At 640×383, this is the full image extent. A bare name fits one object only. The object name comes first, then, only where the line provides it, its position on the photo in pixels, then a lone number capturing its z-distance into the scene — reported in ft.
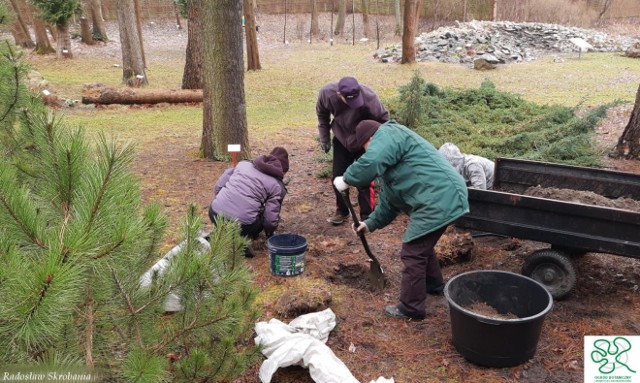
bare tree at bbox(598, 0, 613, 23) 104.98
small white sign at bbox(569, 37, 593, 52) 73.76
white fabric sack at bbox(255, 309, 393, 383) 9.62
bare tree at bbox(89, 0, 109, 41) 79.10
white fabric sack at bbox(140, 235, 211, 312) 7.04
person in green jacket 11.35
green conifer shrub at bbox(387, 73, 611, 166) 20.38
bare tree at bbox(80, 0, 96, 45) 76.84
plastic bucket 13.71
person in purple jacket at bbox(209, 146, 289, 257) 14.57
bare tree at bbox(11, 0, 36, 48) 68.48
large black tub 9.96
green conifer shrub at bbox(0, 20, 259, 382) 4.52
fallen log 39.75
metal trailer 11.13
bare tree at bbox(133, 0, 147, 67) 53.36
